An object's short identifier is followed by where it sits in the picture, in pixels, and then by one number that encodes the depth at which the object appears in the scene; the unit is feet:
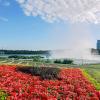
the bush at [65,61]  45.88
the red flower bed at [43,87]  13.71
